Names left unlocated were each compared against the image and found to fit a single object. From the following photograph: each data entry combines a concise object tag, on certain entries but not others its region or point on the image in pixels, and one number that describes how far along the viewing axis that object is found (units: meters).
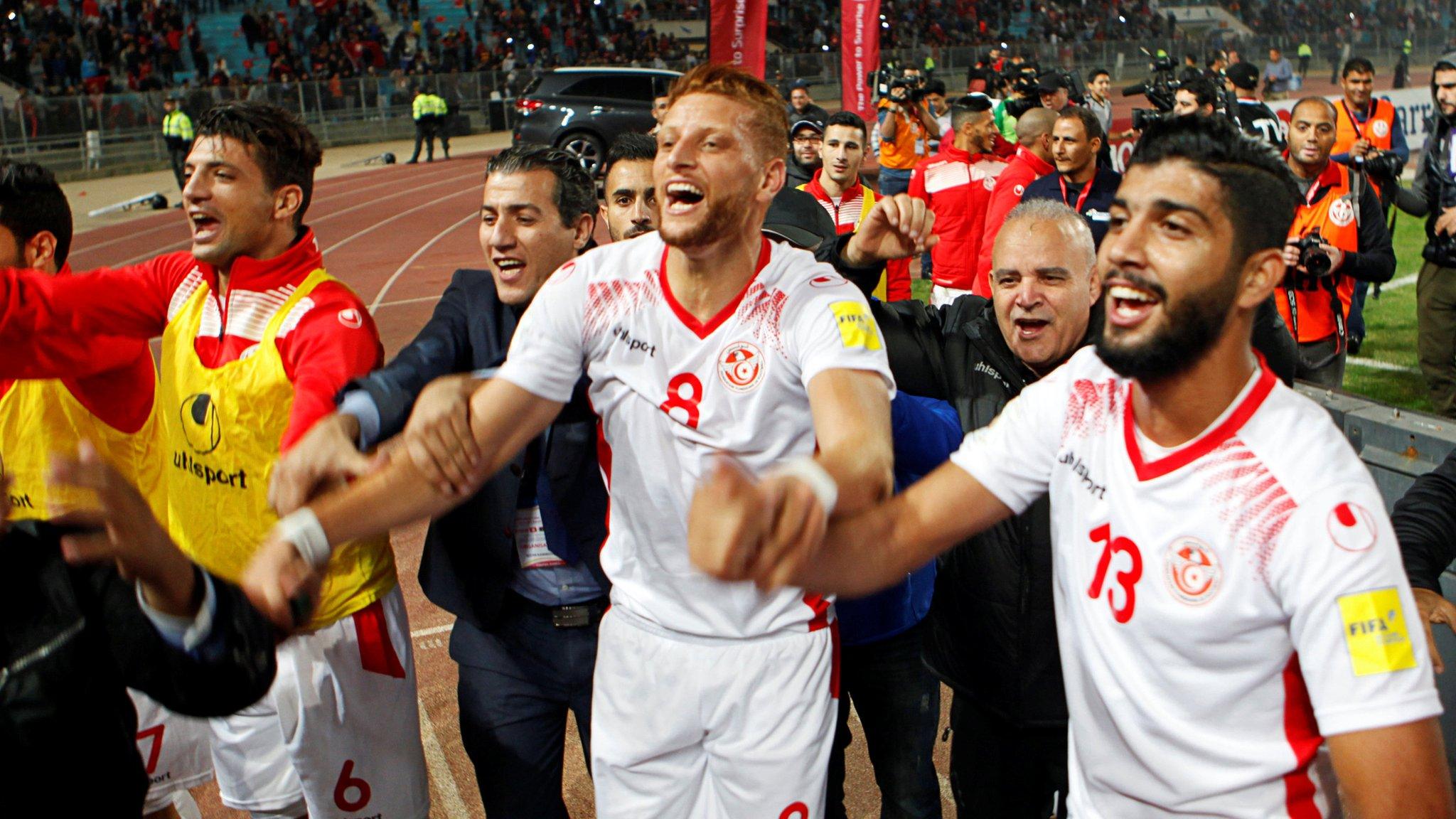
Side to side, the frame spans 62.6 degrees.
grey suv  22.48
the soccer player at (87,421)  3.65
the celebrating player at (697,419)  2.66
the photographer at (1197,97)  8.16
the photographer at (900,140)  12.85
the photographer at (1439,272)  7.67
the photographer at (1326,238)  6.61
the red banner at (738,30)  13.45
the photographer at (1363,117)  10.29
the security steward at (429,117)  28.88
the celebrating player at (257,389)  3.26
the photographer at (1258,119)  8.59
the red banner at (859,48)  15.31
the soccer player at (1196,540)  1.80
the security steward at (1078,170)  7.23
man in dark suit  3.27
